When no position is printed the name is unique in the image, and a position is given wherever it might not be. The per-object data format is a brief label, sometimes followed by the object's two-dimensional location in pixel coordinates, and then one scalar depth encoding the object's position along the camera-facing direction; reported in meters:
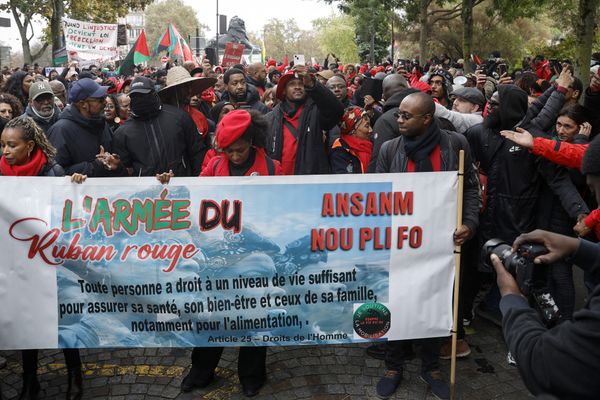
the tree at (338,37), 64.75
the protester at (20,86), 7.93
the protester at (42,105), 5.70
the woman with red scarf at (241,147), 3.86
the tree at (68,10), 32.38
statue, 22.75
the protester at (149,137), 4.72
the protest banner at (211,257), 3.59
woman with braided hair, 3.84
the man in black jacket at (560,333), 1.75
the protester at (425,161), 3.91
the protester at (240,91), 6.66
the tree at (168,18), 96.19
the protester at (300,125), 4.94
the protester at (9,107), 5.61
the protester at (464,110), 5.26
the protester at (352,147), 5.12
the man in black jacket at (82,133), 4.73
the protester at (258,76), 9.36
